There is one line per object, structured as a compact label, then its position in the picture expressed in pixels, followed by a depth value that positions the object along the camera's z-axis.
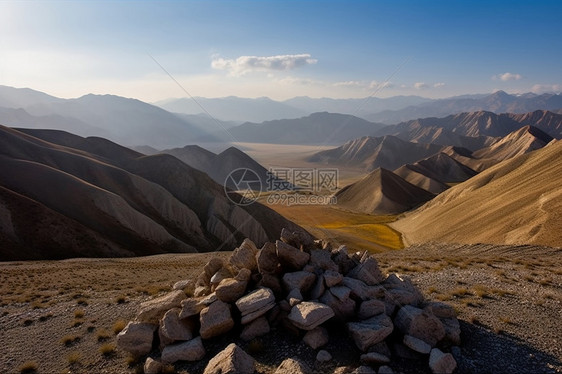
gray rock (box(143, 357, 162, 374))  9.97
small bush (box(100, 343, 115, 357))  11.48
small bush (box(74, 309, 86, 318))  14.50
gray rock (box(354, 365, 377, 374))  8.78
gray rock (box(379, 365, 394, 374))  8.86
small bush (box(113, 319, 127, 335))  12.89
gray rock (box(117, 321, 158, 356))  11.09
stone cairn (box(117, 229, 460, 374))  9.80
